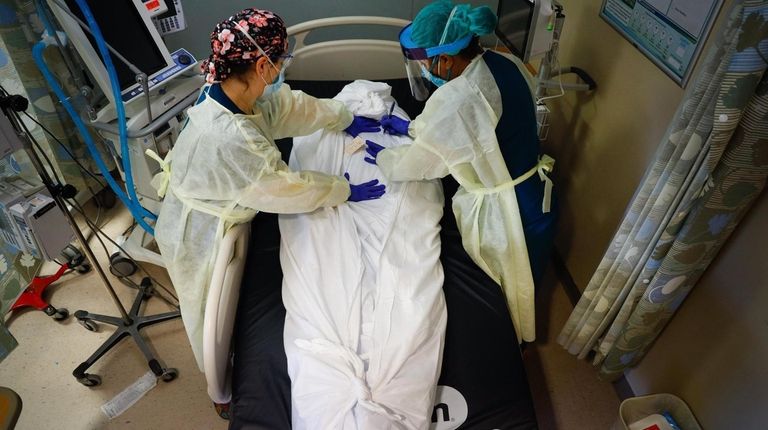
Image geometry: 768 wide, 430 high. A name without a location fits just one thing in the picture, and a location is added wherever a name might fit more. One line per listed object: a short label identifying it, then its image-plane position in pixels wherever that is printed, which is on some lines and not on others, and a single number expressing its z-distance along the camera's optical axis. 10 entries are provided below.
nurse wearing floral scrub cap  1.49
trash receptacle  1.68
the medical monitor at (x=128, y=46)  1.80
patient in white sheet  1.33
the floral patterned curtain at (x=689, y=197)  1.14
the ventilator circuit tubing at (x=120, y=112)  1.54
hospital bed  1.43
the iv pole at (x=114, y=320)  1.57
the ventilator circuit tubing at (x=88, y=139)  1.66
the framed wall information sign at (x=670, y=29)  1.47
